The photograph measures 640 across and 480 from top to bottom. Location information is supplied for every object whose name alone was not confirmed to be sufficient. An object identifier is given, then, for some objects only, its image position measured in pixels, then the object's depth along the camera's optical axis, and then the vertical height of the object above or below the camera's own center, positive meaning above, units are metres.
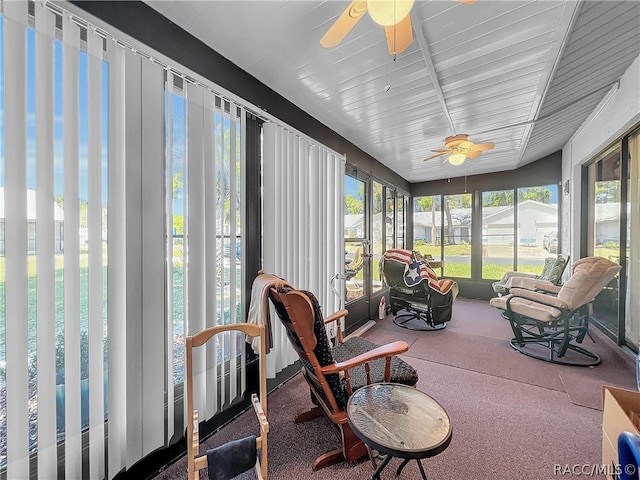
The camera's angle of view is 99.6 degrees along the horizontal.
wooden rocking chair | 1.41 -0.72
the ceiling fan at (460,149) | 2.97 +0.99
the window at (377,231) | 4.37 +0.07
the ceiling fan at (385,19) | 1.11 +0.99
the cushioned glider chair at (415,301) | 3.85 -0.99
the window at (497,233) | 5.66 +0.02
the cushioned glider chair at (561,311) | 2.73 -0.86
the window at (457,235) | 6.08 -0.02
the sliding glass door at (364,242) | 3.72 -0.11
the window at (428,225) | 6.37 +0.22
